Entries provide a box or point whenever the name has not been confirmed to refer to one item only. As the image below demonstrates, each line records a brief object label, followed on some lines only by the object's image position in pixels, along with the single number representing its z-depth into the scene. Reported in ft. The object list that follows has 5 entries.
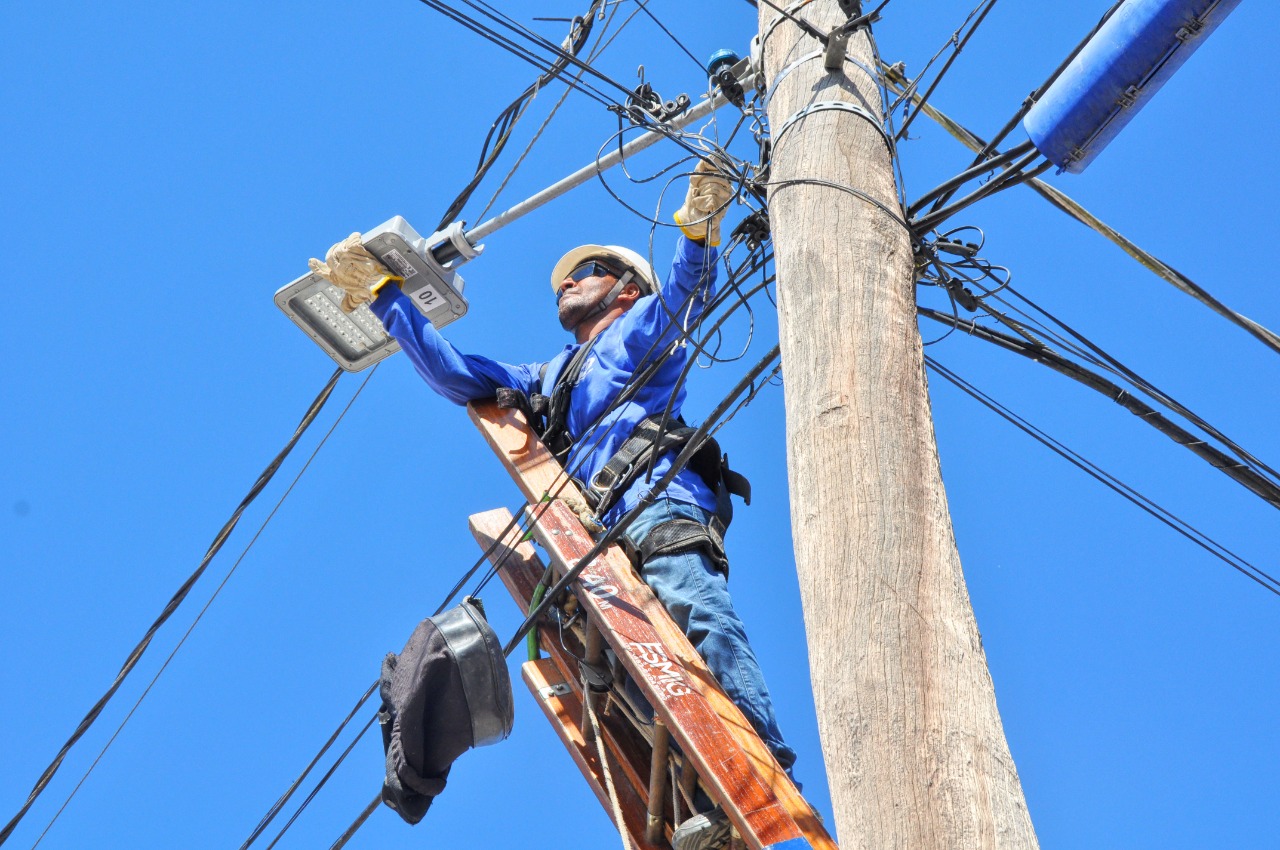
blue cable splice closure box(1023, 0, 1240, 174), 22.68
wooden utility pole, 16.60
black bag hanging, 26.32
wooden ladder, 26.18
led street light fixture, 38.17
